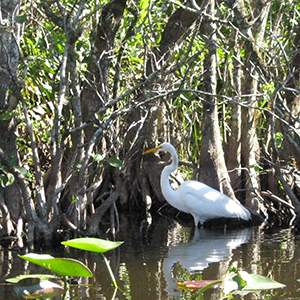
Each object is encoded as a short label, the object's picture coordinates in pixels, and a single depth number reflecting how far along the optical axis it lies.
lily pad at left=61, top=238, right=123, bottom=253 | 6.49
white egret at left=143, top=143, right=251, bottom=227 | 15.00
